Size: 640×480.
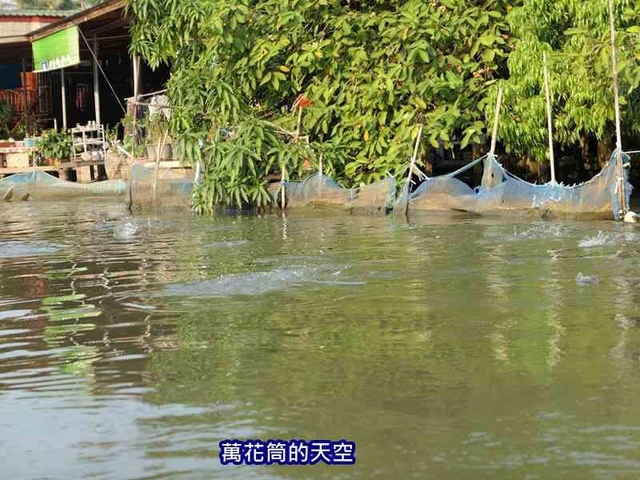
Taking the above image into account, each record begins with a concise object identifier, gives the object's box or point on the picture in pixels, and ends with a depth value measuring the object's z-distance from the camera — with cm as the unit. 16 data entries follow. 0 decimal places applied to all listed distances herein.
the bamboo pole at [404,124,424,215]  1771
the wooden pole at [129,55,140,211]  2082
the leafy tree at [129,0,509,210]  1819
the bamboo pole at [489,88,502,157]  1692
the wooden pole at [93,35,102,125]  2748
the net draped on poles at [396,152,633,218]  1532
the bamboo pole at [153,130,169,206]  2047
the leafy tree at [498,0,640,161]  1577
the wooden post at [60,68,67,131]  2858
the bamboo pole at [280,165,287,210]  1919
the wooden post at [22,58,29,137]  3112
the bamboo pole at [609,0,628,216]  1510
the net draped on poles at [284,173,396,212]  1789
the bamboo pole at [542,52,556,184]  1620
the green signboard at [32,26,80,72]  2661
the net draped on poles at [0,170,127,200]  2452
